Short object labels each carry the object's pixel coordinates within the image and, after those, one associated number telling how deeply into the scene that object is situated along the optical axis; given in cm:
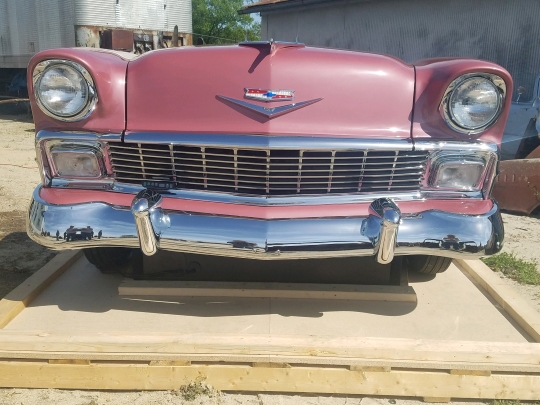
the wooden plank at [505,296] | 228
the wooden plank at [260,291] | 249
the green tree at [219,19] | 3609
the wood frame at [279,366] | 194
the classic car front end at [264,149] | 209
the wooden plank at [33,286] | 232
